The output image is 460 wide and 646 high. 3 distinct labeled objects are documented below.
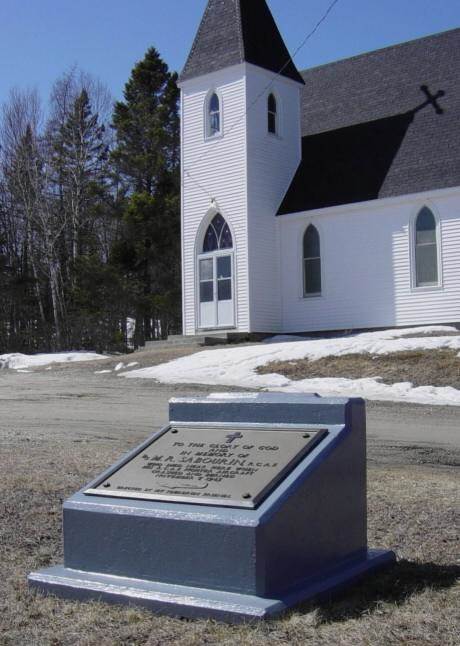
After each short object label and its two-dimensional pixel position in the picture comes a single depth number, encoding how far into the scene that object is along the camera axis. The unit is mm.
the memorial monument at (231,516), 4707
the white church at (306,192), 25016
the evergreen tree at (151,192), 37375
